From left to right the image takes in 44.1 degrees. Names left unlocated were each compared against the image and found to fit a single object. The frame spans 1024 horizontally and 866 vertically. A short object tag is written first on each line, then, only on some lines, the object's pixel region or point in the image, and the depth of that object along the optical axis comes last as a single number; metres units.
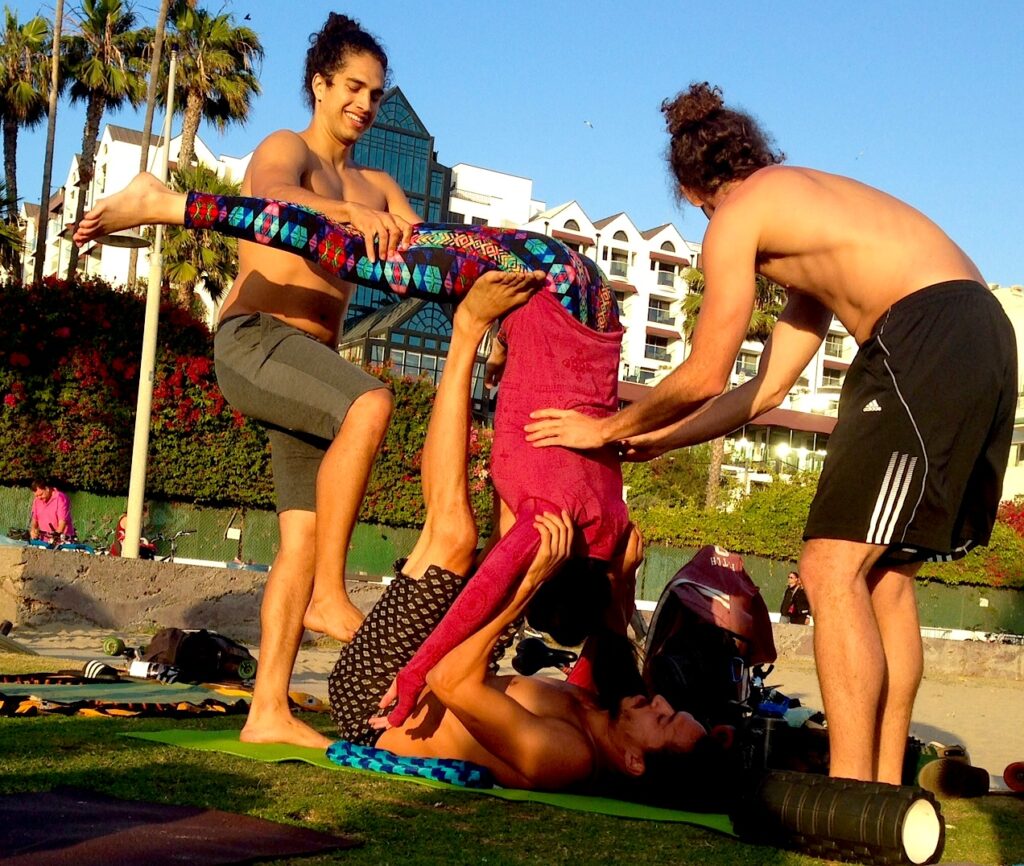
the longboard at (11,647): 8.52
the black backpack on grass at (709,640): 4.63
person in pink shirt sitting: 17.19
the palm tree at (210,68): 33.34
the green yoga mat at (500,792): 3.67
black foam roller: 2.96
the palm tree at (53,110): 34.00
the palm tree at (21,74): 37.41
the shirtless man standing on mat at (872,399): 3.44
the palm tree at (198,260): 31.48
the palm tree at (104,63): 36.31
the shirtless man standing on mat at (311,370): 4.67
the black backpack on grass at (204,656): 7.80
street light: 15.91
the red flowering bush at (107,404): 20.98
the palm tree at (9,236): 25.05
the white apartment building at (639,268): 81.25
